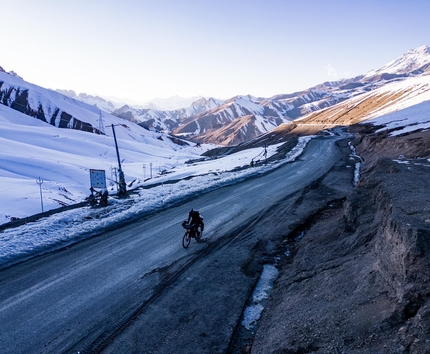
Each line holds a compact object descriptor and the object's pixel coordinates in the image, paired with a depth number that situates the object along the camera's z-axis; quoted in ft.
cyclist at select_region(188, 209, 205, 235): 42.16
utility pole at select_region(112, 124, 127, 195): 72.33
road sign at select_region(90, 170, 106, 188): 69.21
